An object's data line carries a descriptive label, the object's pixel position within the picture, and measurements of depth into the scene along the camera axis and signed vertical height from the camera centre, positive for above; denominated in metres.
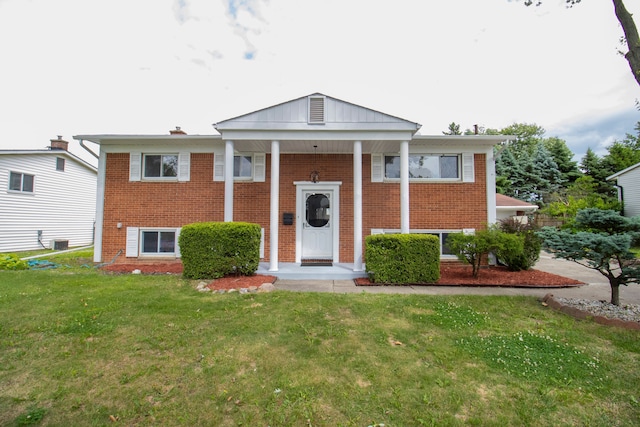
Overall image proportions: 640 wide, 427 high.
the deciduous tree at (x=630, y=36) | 4.16 +2.91
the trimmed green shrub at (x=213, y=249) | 6.49 -0.59
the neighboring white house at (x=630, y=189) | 15.85 +2.27
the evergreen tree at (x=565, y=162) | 25.27 +5.96
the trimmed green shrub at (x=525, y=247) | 7.86 -0.56
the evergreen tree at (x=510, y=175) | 25.30 +4.70
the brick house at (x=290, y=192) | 8.54 +1.01
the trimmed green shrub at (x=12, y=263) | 7.77 -1.18
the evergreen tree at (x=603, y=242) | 4.18 -0.23
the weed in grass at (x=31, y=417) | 1.99 -1.42
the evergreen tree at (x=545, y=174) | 24.64 +4.71
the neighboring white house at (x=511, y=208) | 14.02 +0.96
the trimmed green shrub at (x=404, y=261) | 6.37 -0.81
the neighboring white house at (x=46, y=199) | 12.48 +1.15
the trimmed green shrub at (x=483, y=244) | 6.59 -0.43
